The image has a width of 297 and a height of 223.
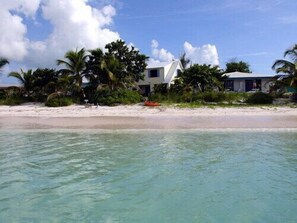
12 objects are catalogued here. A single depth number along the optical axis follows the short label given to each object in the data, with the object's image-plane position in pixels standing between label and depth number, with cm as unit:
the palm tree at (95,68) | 3272
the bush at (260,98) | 3008
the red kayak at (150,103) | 2885
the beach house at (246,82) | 4247
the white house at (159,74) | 4181
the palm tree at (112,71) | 3159
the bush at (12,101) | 3228
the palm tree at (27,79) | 3375
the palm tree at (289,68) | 3006
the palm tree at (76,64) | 3162
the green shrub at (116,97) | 2992
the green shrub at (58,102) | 3031
